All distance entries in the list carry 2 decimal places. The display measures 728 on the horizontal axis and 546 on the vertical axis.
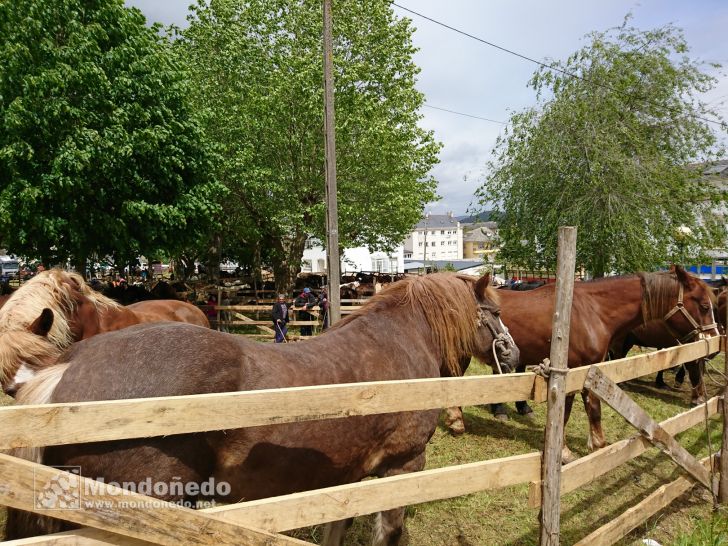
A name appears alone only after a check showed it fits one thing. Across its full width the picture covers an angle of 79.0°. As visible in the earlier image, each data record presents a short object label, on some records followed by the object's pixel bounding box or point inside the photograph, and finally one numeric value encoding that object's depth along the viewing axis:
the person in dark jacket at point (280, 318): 11.79
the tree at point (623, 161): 12.74
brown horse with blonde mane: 2.59
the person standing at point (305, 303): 13.74
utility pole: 7.99
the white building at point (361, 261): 54.12
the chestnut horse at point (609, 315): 5.55
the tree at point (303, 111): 15.94
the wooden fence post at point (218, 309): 14.56
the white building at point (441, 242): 98.01
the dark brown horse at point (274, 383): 1.88
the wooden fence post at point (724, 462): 3.84
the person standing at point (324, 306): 12.91
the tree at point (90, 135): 10.45
